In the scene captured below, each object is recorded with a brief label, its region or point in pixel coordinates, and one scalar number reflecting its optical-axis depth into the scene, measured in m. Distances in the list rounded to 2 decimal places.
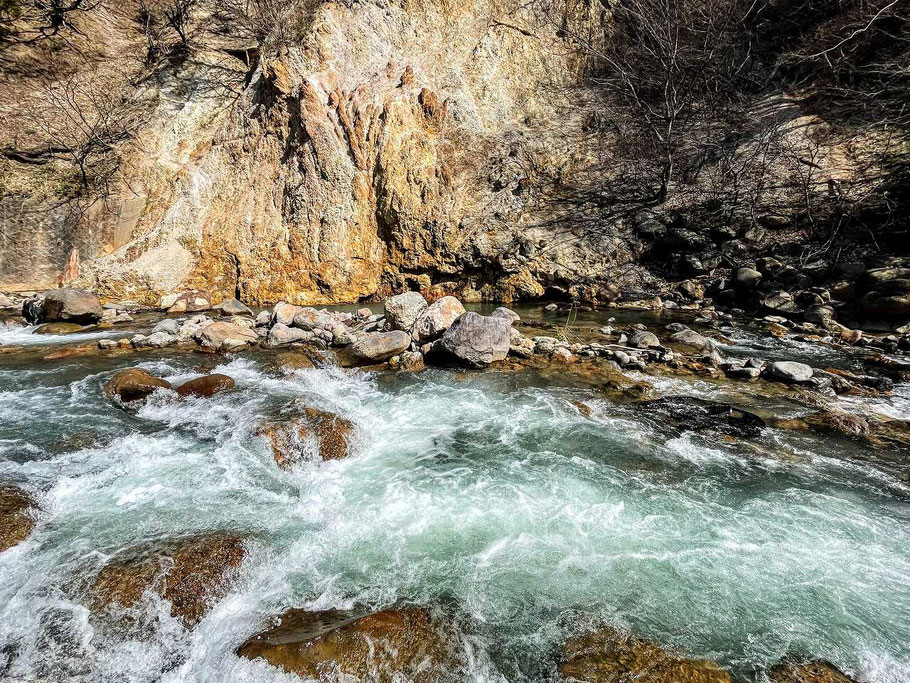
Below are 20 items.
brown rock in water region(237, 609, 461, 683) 2.62
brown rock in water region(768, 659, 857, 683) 2.64
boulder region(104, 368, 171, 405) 6.68
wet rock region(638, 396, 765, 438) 5.84
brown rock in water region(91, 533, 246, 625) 3.09
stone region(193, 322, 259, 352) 9.63
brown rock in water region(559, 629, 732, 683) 2.61
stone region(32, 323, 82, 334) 10.75
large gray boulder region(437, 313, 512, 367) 8.52
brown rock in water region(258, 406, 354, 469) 5.21
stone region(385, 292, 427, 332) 10.23
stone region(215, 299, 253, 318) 13.23
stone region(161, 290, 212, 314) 13.80
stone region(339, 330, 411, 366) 8.97
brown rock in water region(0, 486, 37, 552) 3.69
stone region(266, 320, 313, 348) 9.90
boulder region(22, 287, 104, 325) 11.37
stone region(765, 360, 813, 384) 7.26
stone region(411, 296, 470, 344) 9.46
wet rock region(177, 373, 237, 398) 6.90
